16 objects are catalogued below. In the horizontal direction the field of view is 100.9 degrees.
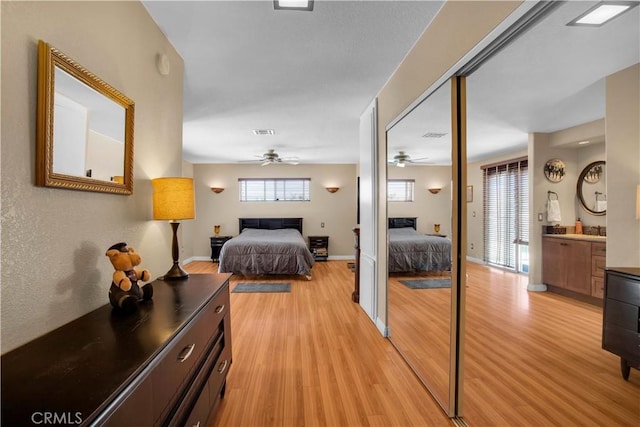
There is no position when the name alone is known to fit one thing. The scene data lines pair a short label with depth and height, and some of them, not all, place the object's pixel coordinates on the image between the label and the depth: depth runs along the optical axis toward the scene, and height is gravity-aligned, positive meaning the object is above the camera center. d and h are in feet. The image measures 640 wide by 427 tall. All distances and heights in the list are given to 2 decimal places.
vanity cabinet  6.18 -1.30
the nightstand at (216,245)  22.65 -2.67
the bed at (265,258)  17.33 -2.89
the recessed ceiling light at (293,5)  5.49 +4.43
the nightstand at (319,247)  23.59 -2.94
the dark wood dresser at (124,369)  2.08 -1.51
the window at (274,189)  24.21 +2.30
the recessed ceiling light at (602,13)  3.82 +3.25
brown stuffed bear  3.96 -1.03
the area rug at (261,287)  15.08 -4.33
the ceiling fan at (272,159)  19.38 +4.38
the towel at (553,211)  6.78 +0.12
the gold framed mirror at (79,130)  3.26 +1.26
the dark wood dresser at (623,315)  5.01 -2.00
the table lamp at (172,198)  5.60 +0.33
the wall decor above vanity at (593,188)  4.78 +0.52
